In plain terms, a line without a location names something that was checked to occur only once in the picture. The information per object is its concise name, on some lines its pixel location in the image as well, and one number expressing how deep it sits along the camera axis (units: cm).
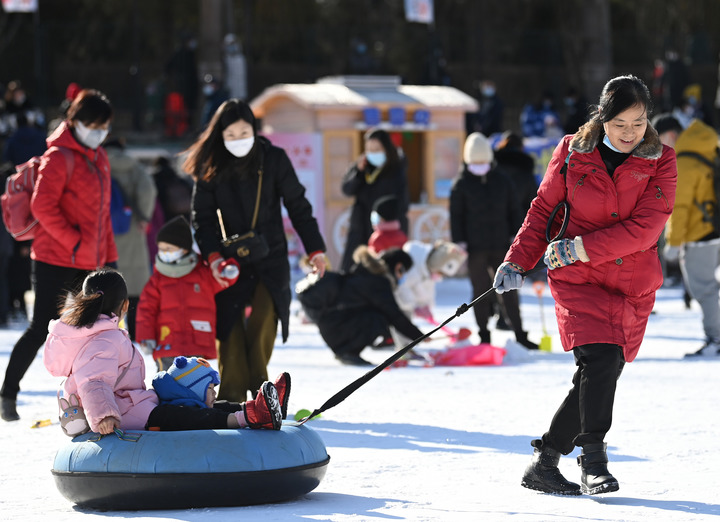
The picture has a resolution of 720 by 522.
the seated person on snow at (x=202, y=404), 980
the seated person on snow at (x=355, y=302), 1878
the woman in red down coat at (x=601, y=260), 964
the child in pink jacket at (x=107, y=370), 979
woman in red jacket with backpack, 1373
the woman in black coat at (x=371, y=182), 2241
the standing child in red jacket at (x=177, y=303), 1369
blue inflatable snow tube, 934
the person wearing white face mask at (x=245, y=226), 1305
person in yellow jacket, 1864
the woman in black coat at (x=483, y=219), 2019
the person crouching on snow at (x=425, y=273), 2020
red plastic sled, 1881
